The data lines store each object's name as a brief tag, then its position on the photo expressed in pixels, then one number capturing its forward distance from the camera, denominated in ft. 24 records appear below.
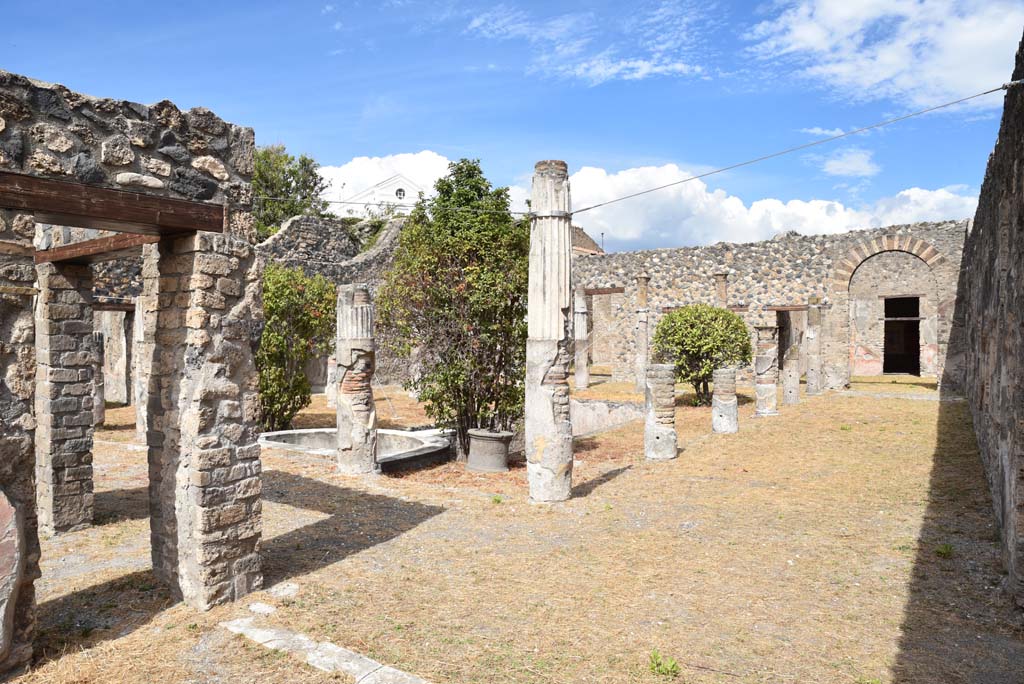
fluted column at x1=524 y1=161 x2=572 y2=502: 23.86
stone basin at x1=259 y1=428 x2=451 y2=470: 32.05
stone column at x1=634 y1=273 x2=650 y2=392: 62.13
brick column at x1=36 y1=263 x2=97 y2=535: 19.76
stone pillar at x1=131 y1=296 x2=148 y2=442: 34.24
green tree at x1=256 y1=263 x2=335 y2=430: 38.78
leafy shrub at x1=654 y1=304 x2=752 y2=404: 52.01
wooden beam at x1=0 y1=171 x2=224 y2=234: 11.47
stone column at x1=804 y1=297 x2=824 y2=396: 57.47
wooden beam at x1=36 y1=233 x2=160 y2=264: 15.80
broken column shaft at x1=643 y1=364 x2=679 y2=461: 32.24
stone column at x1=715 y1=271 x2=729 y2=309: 69.00
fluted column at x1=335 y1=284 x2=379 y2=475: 29.37
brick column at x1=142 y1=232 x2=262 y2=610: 13.96
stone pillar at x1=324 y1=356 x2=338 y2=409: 53.57
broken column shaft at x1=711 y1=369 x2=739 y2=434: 39.50
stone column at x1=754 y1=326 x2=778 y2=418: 45.14
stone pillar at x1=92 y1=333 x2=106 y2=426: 41.19
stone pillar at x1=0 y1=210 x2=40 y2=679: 10.99
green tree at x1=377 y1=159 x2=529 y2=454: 32.40
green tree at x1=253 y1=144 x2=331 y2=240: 97.04
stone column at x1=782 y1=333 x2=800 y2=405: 51.88
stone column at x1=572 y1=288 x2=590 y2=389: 63.93
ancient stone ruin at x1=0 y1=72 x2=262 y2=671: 11.32
